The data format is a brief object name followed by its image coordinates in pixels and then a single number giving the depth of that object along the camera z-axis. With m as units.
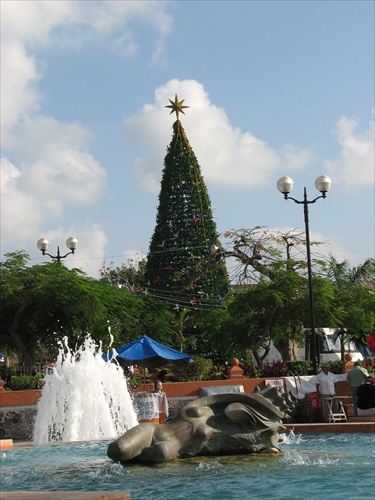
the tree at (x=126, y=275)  63.03
